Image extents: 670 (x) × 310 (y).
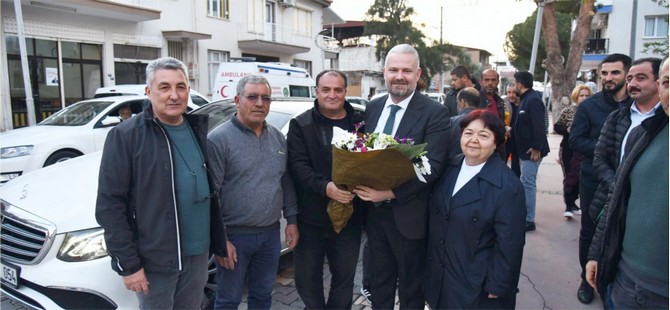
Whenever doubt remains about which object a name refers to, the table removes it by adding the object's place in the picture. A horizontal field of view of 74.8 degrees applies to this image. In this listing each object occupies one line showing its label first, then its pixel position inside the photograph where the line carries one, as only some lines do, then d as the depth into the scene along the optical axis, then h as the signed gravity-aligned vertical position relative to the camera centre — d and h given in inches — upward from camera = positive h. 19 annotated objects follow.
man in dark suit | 111.0 -24.1
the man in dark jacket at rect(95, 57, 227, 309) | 89.0 -20.8
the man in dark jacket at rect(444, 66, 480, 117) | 249.6 +9.0
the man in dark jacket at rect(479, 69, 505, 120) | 243.7 +5.0
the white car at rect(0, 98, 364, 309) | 111.5 -40.8
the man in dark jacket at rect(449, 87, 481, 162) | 192.7 -0.5
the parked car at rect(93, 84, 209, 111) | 411.8 +5.8
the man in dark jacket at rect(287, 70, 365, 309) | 120.6 -29.1
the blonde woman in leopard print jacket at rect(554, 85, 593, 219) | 213.6 -27.5
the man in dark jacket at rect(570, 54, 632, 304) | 150.6 -9.0
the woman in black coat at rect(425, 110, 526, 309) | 98.6 -29.3
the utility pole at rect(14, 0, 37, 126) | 459.8 +34.7
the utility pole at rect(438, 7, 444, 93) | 1400.2 +117.3
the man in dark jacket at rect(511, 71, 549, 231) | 225.7 -19.9
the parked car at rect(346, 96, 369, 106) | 759.7 -3.9
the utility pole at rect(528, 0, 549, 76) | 348.0 +55.9
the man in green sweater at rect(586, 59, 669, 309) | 78.7 -23.4
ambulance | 577.3 +29.6
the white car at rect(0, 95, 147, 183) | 290.7 -27.4
